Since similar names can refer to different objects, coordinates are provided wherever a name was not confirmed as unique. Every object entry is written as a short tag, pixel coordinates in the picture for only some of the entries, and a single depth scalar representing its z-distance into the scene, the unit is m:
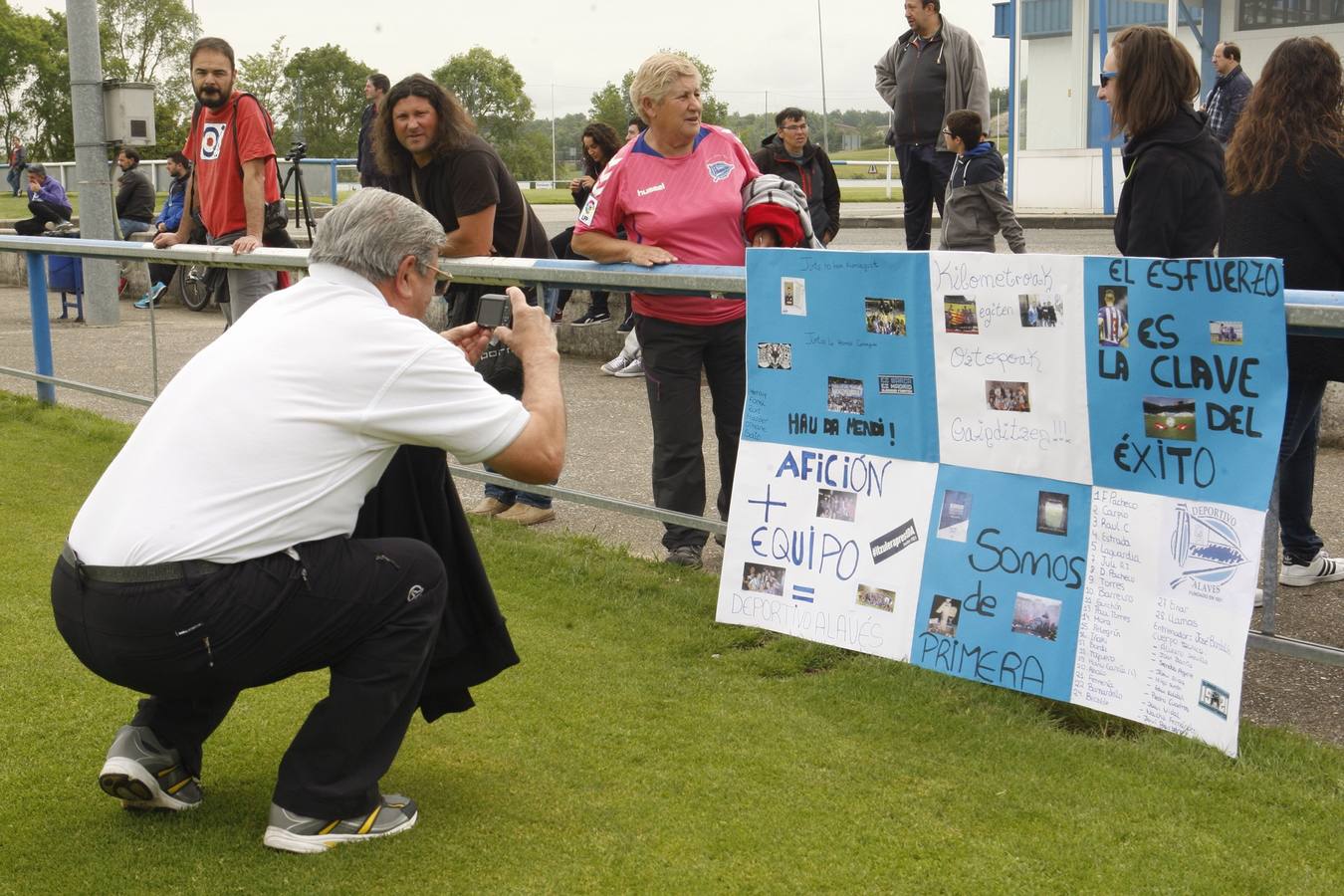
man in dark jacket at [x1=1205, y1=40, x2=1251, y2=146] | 11.12
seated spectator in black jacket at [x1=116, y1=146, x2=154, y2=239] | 18.59
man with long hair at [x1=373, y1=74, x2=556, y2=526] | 5.67
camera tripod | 15.77
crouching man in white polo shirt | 2.88
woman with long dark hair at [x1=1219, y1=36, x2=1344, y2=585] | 4.55
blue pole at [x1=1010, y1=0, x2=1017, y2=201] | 19.59
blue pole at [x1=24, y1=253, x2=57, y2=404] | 8.91
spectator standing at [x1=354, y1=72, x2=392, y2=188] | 11.29
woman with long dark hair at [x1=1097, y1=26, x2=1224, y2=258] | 4.91
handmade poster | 3.47
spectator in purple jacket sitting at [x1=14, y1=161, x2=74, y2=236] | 20.39
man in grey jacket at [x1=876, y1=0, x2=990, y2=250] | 9.56
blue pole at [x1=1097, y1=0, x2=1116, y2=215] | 19.87
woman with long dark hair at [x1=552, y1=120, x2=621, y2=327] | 9.92
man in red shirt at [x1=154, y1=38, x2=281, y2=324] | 7.32
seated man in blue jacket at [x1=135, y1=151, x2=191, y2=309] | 15.71
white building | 20.62
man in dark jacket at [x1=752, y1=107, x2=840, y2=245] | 9.53
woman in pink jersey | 5.01
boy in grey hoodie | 9.01
